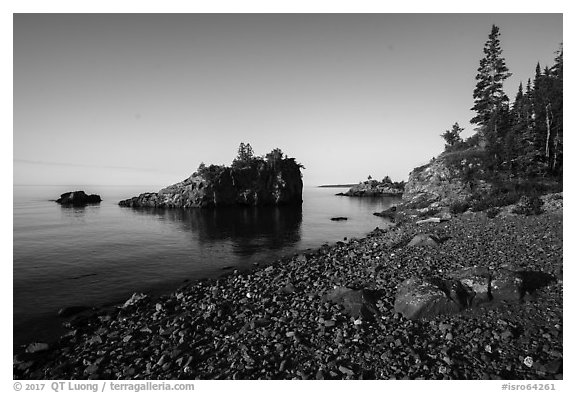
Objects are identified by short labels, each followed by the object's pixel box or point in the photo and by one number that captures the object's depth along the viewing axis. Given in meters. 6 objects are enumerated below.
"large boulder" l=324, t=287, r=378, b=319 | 11.12
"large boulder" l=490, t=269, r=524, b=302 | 10.63
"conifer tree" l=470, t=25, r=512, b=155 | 45.22
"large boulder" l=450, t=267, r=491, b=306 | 10.74
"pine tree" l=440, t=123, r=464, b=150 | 58.16
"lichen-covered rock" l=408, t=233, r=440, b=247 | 19.45
